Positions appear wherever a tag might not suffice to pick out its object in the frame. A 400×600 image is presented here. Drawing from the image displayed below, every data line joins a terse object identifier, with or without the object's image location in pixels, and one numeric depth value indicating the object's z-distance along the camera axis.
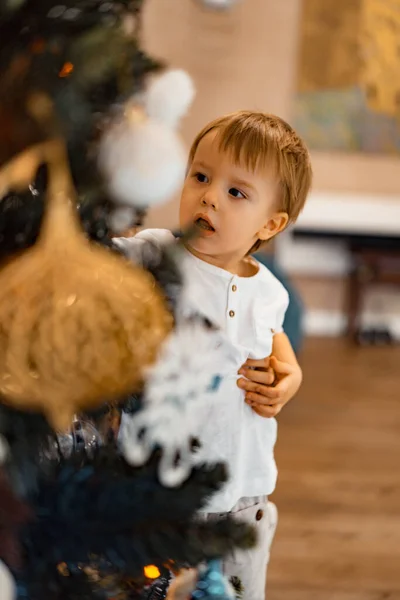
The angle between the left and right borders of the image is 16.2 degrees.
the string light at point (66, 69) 1.03
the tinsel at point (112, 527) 1.10
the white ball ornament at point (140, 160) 1.05
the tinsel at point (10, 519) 1.09
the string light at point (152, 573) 1.28
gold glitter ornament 1.04
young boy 1.42
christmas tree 1.04
